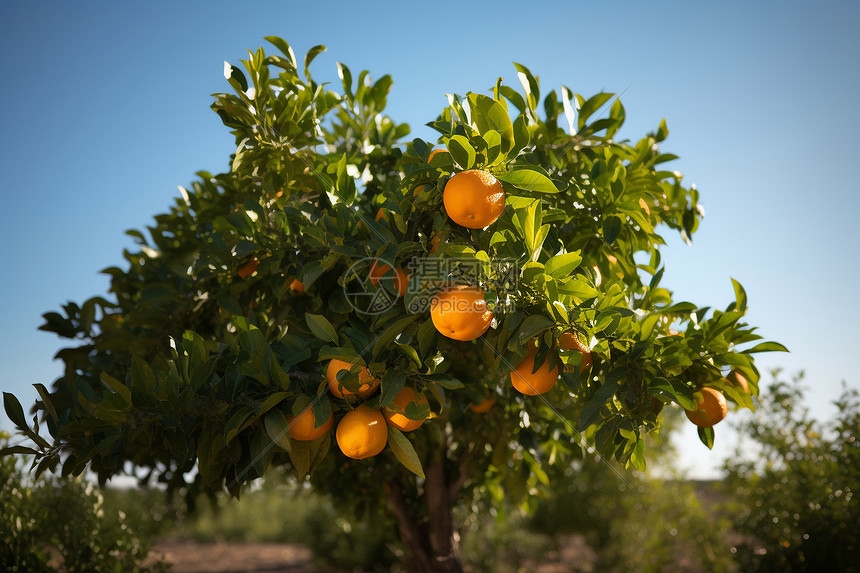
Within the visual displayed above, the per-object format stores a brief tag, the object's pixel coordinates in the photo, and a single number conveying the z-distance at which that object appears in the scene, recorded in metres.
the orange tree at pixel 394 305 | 1.41
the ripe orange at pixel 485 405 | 2.28
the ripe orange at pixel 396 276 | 1.57
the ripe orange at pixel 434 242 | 1.57
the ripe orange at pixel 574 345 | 1.49
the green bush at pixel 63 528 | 2.91
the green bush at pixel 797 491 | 3.45
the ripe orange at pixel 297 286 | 1.93
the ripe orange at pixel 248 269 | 2.10
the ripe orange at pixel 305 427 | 1.48
